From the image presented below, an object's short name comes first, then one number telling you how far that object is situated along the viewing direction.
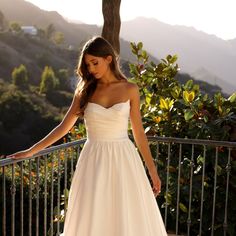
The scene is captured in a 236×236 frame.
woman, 2.33
